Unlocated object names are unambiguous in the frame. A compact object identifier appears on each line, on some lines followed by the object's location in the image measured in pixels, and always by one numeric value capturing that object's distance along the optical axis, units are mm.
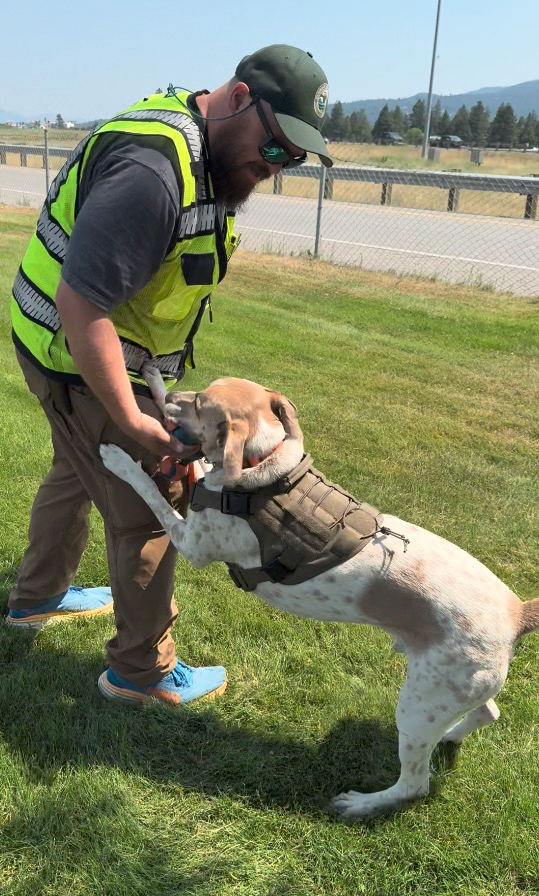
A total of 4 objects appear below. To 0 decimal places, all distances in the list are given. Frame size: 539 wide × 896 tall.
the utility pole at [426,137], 32956
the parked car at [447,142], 78375
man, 2209
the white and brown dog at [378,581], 2502
